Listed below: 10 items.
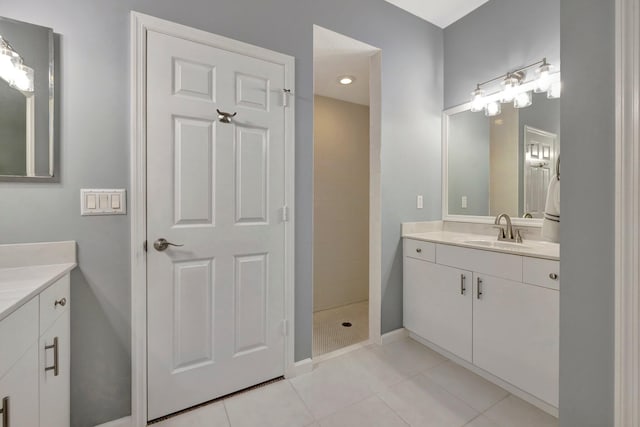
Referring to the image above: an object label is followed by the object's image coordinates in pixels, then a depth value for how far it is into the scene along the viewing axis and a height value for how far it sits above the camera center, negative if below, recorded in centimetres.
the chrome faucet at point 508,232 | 196 -15
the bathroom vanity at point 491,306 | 144 -60
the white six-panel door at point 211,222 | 139 -6
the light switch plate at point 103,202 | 126 +4
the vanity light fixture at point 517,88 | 181 +91
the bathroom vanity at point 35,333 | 78 -42
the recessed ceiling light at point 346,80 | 260 +129
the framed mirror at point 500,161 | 194 +41
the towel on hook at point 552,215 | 143 -1
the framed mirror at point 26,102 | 112 +46
